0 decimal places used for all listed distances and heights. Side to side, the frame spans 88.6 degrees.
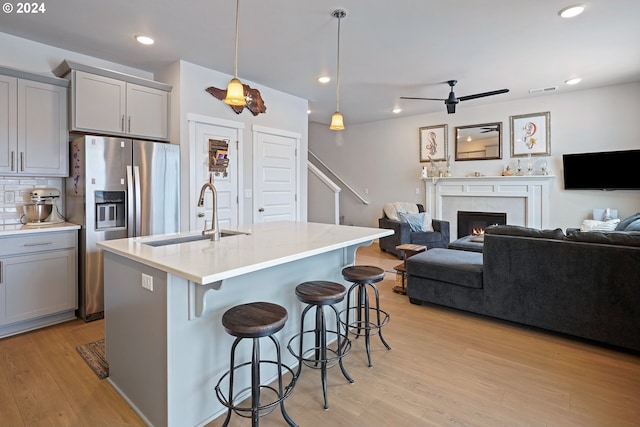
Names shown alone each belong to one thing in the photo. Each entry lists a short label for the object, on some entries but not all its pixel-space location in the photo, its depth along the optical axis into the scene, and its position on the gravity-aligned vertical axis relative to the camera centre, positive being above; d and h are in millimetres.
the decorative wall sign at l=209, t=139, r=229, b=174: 4156 +695
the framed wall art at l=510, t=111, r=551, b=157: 5473 +1284
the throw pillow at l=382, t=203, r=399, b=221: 6320 -28
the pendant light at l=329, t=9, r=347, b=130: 2816 +884
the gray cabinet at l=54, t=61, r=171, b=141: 3262 +1146
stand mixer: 3271 +16
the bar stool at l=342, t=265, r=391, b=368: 2377 -510
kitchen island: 1636 -549
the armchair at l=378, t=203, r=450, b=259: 5754 -469
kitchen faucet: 2207 -134
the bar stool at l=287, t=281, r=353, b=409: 1967 -553
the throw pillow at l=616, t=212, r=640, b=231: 3992 -166
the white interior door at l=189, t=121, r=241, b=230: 4031 +448
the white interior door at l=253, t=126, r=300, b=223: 4758 +531
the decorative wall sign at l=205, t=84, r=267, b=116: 4223 +1511
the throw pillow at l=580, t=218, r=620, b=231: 4599 -221
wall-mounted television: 4754 +595
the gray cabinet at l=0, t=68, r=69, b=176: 2963 +803
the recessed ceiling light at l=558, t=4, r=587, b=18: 2740 +1705
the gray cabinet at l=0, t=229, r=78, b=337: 2801 -633
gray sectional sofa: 2496 -622
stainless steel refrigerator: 3150 +145
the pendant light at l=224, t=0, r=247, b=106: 2236 +796
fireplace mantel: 5527 +228
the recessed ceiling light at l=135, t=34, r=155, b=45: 3235 +1709
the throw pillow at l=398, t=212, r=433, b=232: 5958 -208
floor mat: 2266 -1108
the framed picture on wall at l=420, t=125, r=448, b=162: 6508 +1357
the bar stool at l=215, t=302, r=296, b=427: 1562 -569
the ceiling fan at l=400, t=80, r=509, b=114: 4522 +1581
